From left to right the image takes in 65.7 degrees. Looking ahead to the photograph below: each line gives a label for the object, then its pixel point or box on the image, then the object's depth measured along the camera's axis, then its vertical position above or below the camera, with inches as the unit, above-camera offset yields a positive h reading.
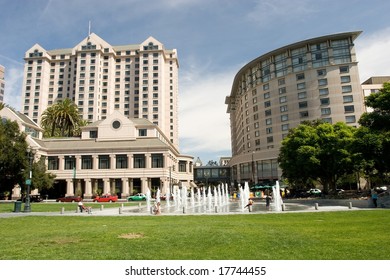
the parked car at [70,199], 2273.7 -81.5
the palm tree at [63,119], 3122.5 +724.7
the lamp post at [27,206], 1150.2 -62.2
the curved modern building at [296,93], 3117.6 +930.9
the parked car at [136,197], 2333.4 -88.1
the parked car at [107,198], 2197.8 -84.0
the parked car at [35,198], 2267.6 -66.5
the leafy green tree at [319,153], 1691.7 +154.6
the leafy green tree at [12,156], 1786.4 +196.4
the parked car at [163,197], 2331.2 -93.0
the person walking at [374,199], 1094.4 -76.4
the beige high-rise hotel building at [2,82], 5635.8 +2010.8
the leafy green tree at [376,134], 1295.5 +190.9
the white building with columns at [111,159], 2719.0 +251.8
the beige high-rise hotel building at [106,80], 4357.8 +1575.1
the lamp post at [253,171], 3286.4 +111.8
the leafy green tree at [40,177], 2010.3 +82.0
